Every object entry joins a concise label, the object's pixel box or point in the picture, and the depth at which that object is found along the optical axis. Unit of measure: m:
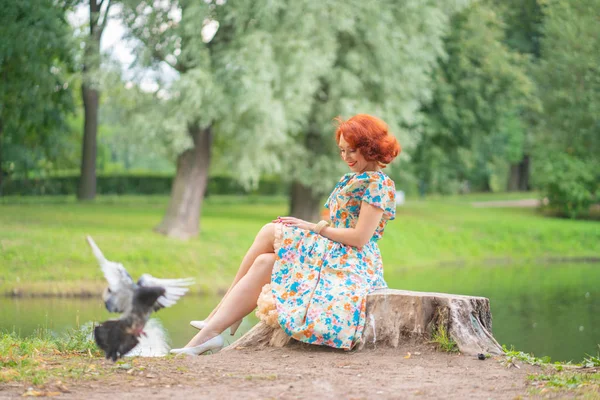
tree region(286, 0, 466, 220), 17.45
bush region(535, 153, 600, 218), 24.02
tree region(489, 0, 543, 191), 24.89
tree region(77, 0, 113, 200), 22.86
